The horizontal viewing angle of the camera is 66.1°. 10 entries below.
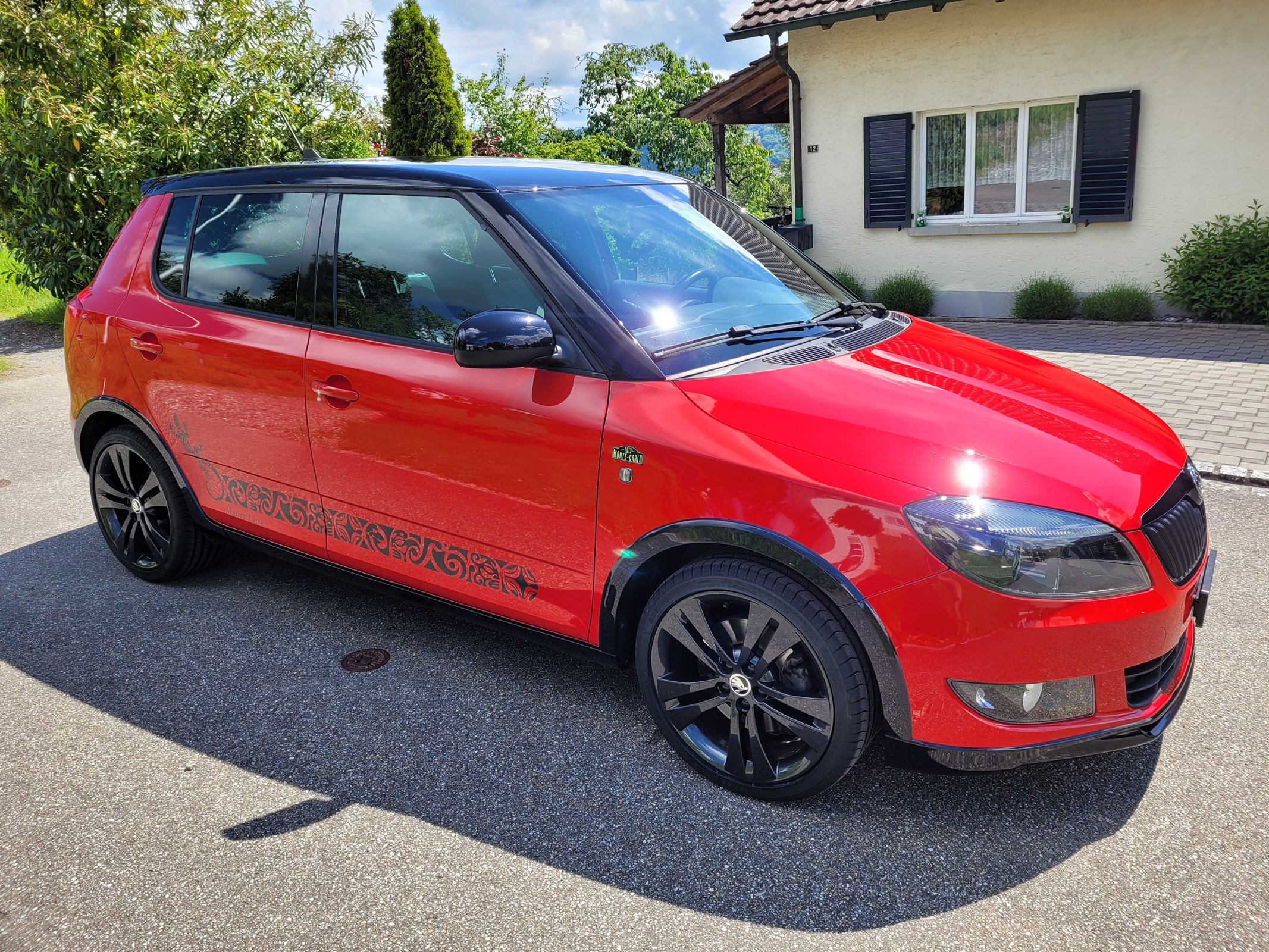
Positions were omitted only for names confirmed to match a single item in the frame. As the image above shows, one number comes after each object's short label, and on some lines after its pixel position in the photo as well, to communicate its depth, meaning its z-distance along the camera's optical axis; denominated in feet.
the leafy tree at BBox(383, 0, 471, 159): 48.26
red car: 8.24
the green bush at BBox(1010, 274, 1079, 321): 37.86
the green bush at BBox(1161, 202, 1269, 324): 33.63
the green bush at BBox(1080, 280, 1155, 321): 36.42
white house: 34.42
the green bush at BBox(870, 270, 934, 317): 41.01
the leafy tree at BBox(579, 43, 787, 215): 158.71
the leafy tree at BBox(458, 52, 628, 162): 63.46
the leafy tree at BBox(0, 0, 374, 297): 37.22
